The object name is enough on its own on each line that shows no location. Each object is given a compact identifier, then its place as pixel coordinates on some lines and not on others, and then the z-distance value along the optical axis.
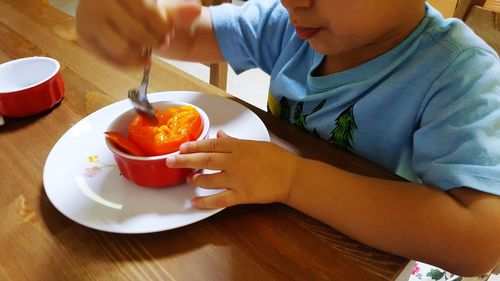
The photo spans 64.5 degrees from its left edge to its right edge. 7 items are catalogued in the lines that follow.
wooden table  0.38
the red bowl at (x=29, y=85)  0.58
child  0.41
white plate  0.42
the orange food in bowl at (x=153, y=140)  0.44
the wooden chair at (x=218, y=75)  1.14
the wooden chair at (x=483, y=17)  0.68
